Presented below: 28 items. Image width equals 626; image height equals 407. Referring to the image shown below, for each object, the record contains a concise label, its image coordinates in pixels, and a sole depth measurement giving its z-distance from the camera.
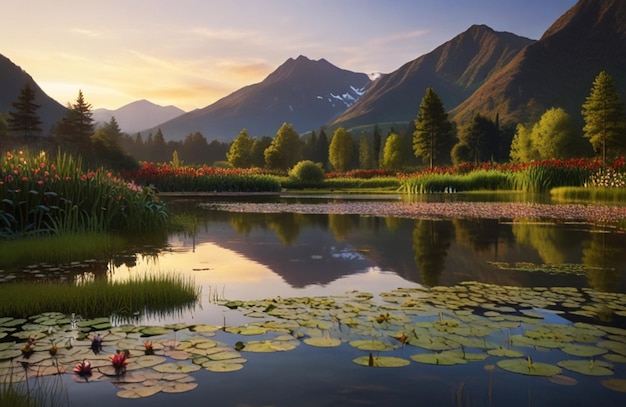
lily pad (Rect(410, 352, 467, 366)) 4.29
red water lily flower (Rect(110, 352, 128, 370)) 4.11
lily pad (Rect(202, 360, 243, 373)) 4.12
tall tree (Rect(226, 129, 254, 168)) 86.81
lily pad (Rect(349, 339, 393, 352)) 4.64
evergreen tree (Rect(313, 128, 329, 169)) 136.25
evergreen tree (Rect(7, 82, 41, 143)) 71.56
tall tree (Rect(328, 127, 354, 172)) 102.00
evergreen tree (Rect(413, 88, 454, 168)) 70.62
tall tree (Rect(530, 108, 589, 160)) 86.81
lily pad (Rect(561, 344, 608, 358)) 4.48
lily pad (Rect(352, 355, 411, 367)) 4.22
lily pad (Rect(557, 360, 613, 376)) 4.08
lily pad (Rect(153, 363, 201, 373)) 4.11
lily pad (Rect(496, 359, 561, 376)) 4.07
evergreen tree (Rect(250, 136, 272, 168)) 100.06
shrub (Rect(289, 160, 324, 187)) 55.19
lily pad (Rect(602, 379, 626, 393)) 3.82
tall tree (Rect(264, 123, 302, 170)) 81.00
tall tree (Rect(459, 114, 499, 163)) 107.56
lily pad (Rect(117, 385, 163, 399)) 3.65
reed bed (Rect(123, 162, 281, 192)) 38.03
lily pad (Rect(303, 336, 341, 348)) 4.73
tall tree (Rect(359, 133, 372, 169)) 135.75
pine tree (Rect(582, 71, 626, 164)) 65.19
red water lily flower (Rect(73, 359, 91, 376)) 4.04
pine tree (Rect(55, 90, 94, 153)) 75.31
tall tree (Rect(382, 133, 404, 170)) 95.06
